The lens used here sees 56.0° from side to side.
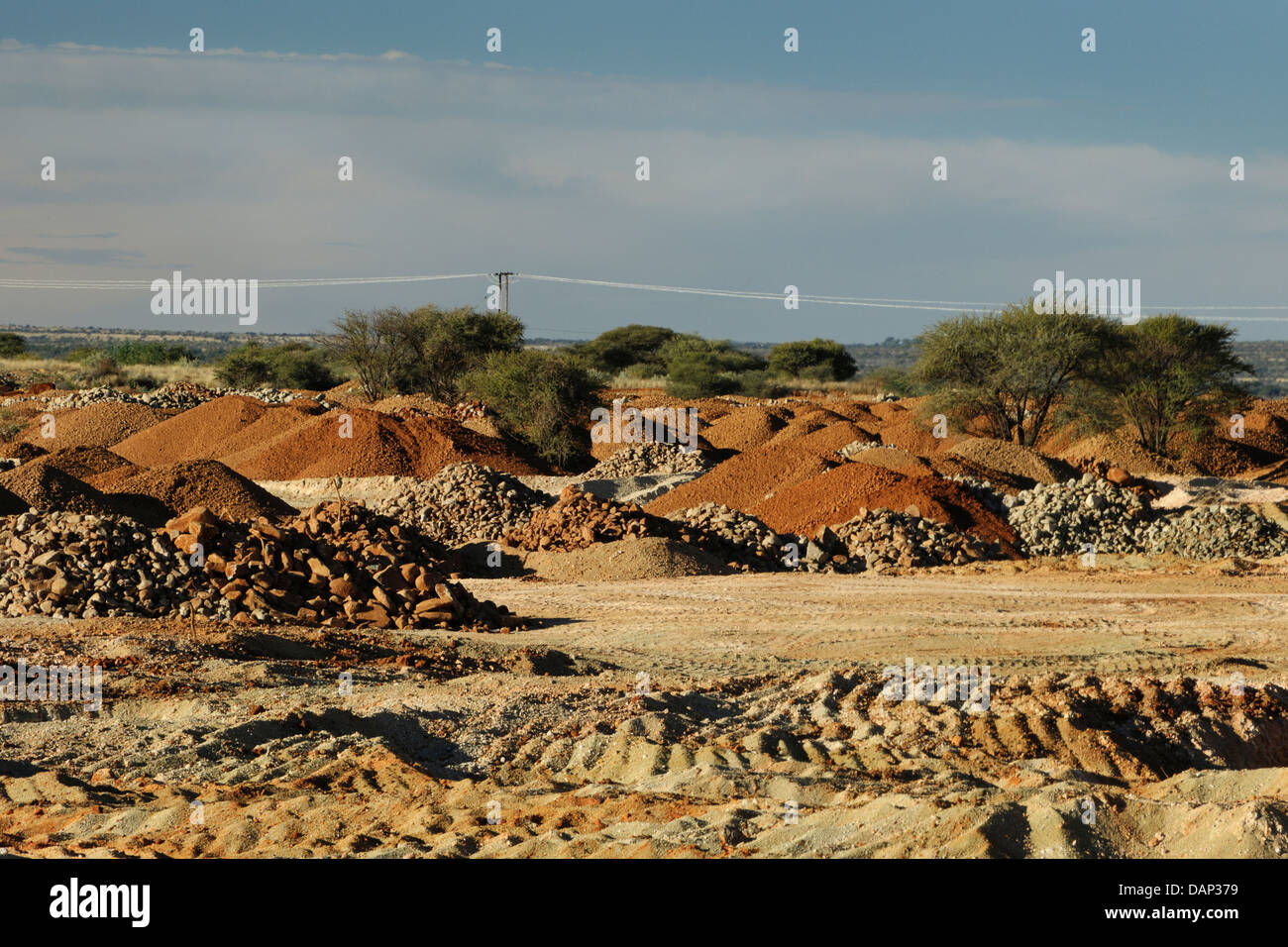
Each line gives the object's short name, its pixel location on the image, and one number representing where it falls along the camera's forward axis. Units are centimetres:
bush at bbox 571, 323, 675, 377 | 7306
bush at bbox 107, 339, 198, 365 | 6506
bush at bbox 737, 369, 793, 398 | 5834
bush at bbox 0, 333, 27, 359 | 7262
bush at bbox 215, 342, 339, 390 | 5306
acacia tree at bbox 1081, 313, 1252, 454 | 3272
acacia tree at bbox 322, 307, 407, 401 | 4034
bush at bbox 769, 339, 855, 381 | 7088
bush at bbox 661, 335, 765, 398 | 5462
